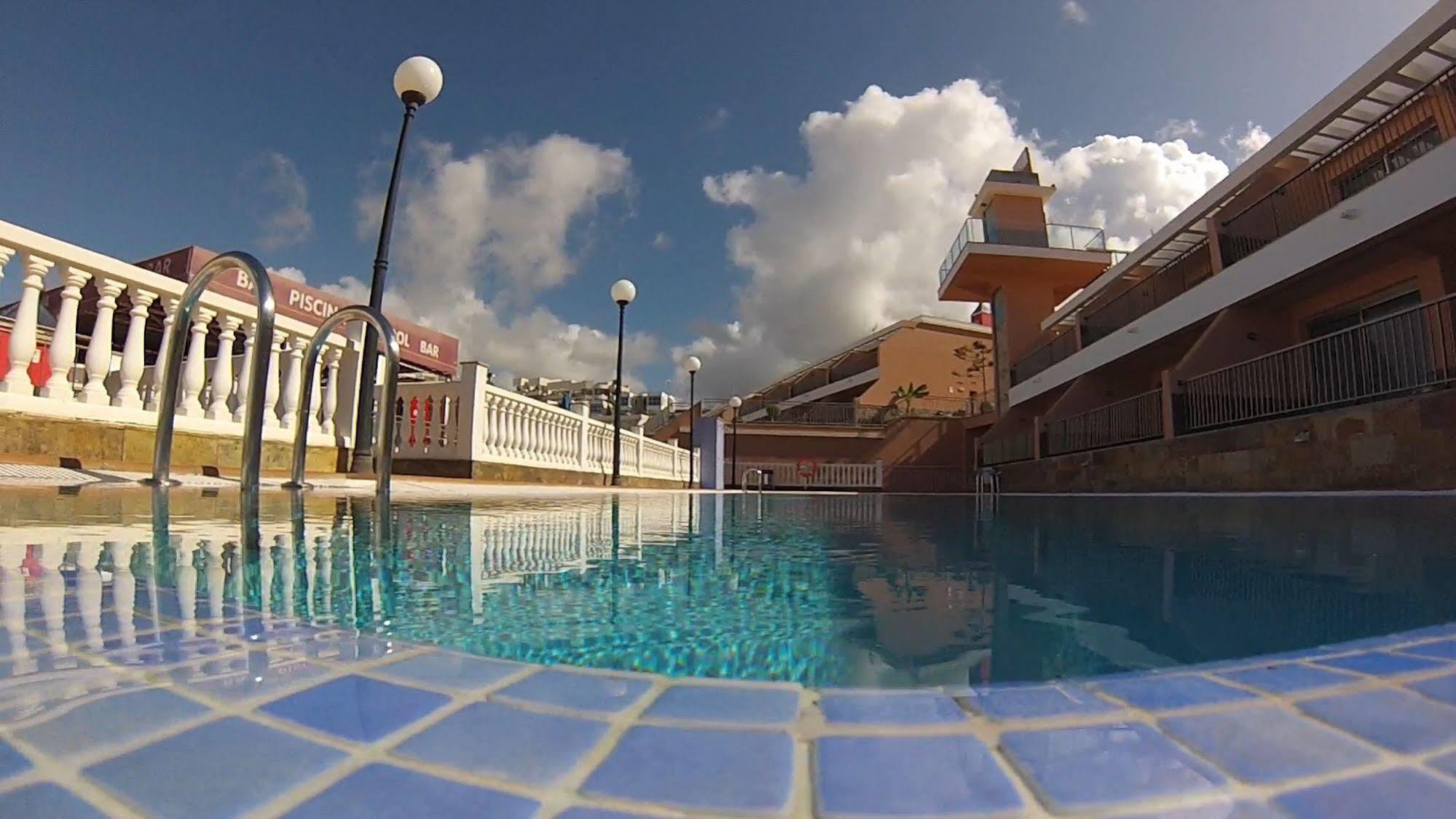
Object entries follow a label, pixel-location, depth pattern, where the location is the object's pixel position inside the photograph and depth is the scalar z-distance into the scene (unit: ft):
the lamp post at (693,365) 68.74
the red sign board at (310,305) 43.29
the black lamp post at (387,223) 23.77
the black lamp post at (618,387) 42.34
